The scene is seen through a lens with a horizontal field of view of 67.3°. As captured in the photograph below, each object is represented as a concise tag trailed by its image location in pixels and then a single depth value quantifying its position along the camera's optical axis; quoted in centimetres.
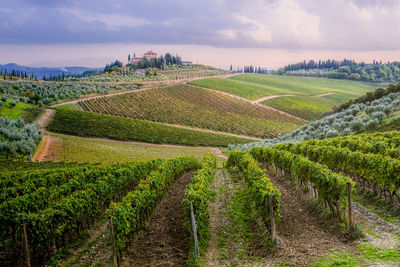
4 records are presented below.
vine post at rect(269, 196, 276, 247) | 1291
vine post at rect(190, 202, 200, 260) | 1251
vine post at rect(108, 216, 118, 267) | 1203
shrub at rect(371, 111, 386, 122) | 4524
